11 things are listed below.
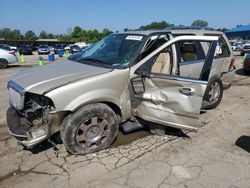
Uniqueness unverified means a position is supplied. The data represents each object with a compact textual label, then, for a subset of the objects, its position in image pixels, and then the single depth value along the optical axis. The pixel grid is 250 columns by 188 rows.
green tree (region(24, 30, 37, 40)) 100.47
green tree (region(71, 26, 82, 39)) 65.83
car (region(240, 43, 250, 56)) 18.43
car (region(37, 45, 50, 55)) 27.24
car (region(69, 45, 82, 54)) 27.75
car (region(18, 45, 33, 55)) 26.15
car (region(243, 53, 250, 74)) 8.03
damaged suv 2.51
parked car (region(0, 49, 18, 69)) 10.78
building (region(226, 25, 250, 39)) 18.41
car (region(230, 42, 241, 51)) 28.16
